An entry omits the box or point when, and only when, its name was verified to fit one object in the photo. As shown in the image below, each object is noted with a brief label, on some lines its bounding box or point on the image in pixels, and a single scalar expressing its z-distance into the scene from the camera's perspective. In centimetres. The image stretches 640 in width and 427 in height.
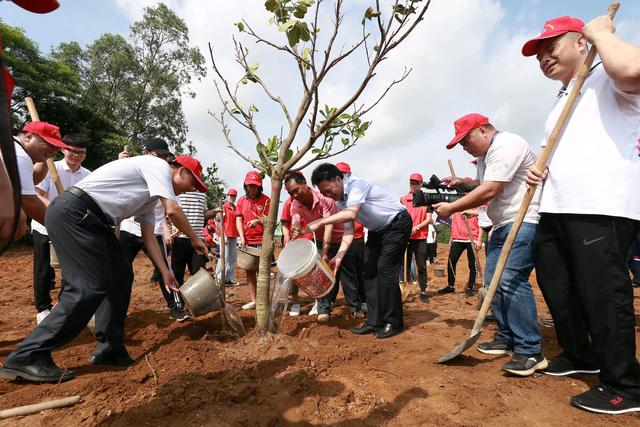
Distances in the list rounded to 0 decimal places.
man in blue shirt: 385
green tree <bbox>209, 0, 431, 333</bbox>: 279
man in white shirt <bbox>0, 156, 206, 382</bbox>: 247
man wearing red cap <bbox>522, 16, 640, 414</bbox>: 197
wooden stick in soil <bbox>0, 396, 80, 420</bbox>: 198
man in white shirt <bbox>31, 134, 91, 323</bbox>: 393
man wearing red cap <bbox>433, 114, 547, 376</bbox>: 268
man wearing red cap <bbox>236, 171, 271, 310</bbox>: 550
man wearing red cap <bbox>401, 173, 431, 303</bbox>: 620
